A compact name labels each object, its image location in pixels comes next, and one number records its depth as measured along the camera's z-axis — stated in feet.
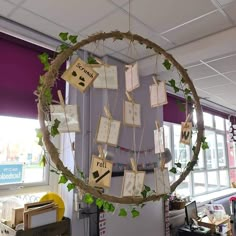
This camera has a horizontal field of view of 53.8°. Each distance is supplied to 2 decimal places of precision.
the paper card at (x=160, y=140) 3.48
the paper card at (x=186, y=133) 3.56
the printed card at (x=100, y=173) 2.63
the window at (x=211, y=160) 14.42
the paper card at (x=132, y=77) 3.29
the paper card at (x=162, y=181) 2.93
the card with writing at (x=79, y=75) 2.73
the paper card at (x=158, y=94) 3.40
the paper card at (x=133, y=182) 2.75
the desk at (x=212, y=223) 10.99
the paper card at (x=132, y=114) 3.13
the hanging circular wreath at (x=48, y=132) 2.38
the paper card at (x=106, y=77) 3.11
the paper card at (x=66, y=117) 2.69
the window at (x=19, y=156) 6.95
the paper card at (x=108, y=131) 2.87
